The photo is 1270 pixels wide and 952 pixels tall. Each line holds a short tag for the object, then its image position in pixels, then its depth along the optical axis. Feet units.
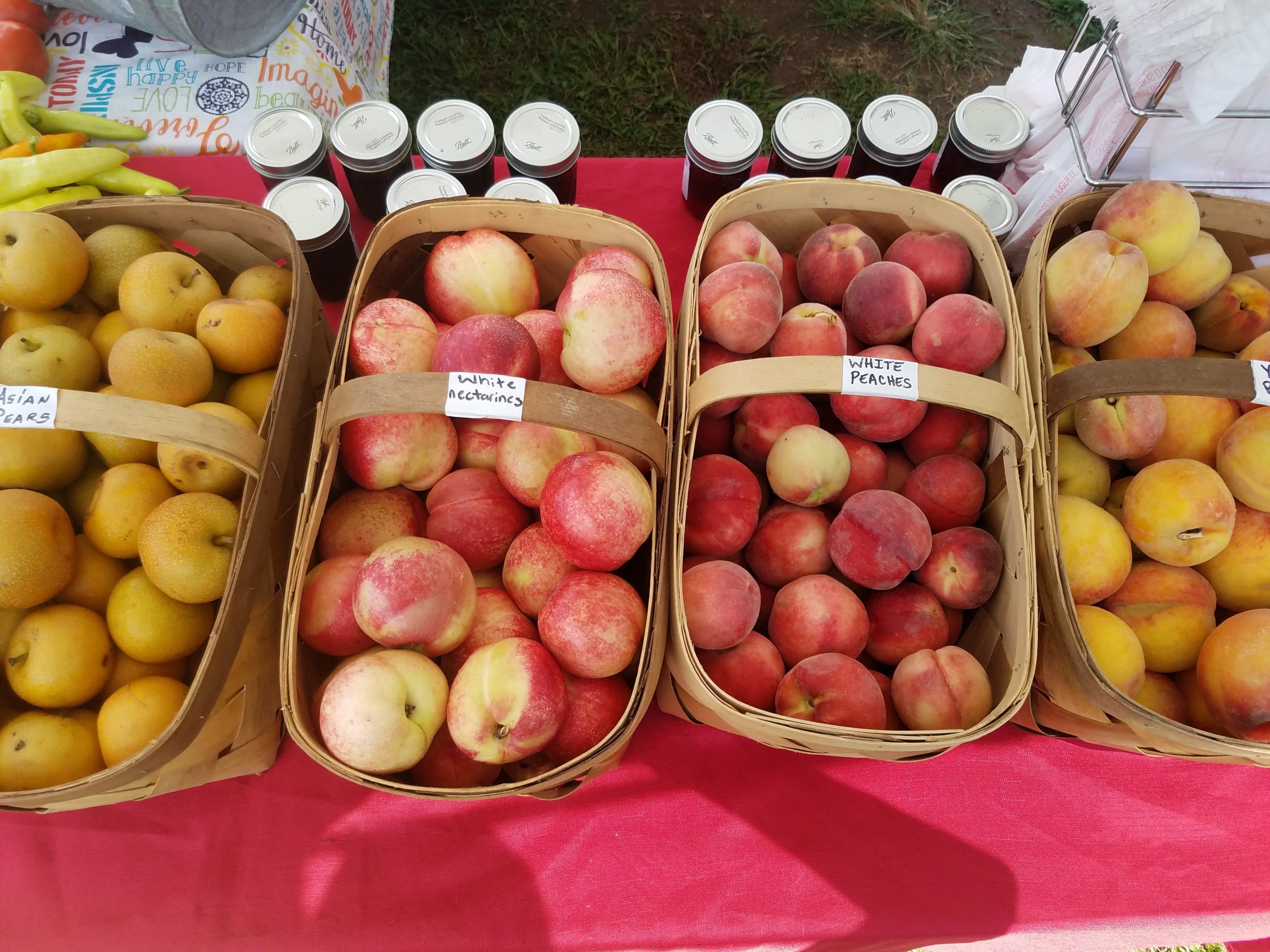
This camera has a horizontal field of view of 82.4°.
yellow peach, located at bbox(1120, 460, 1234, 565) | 2.84
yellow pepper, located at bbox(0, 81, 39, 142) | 4.48
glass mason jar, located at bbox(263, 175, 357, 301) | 3.78
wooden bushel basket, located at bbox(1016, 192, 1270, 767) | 2.48
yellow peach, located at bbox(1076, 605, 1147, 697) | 2.78
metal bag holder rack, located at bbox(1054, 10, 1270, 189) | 3.37
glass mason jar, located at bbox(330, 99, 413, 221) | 4.04
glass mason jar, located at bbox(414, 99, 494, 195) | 4.11
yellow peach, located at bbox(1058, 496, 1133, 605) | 2.91
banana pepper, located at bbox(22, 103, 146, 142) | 4.79
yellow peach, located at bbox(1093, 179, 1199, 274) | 3.23
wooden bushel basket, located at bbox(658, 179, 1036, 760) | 2.42
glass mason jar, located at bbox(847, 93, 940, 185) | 4.17
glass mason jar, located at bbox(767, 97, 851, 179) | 4.13
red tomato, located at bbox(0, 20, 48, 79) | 5.10
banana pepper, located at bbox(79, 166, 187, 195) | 4.42
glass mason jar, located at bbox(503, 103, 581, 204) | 4.08
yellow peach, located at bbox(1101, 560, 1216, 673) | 2.92
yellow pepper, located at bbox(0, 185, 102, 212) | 4.03
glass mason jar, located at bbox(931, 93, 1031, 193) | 4.20
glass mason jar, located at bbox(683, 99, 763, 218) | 4.13
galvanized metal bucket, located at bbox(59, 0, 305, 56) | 4.79
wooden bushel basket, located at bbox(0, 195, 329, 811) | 2.41
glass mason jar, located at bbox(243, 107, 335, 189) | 4.01
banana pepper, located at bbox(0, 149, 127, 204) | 4.02
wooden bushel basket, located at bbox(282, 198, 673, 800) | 2.45
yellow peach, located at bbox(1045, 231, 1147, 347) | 3.11
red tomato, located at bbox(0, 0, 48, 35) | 5.30
